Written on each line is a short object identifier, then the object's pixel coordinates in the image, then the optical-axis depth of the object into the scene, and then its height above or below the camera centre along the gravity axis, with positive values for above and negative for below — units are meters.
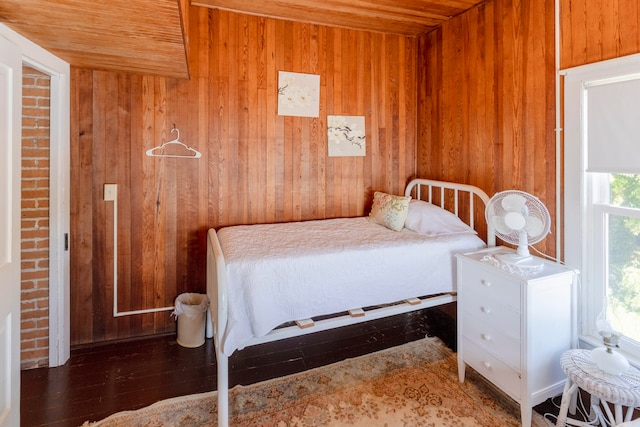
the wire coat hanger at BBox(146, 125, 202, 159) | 2.70 +0.51
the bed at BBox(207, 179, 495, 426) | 1.80 -0.33
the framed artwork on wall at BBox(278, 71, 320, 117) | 3.01 +1.06
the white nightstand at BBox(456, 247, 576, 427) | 1.77 -0.62
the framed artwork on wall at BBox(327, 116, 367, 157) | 3.20 +0.73
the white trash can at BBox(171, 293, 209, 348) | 2.61 -0.84
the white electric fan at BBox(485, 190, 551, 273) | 1.92 -0.07
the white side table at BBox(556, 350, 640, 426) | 1.47 -0.76
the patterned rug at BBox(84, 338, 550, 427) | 1.87 -1.10
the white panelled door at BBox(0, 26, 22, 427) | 1.40 -0.07
